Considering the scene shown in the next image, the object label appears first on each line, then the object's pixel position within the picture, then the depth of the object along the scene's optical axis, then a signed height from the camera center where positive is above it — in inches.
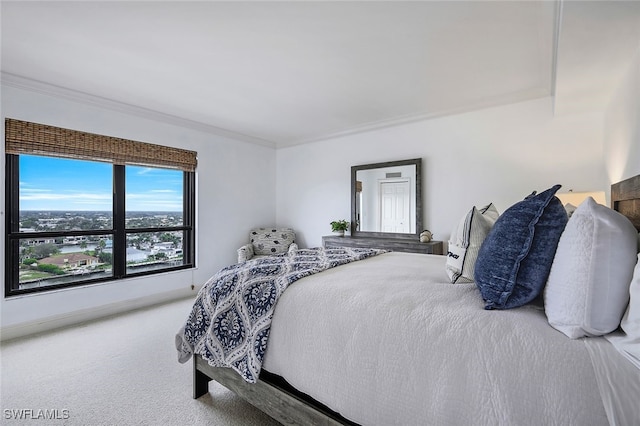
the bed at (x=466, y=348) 33.7 -18.2
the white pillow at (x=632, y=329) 32.3 -12.9
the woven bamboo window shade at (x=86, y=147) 114.8 +27.7
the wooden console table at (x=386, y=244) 143.3 -16.4
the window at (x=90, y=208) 118.2 +0.9
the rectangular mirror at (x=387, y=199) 157.6 +7.1
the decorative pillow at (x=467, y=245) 58.2 -6.5
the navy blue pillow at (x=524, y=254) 44.7 -6.2
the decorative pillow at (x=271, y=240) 190.2 -18.5
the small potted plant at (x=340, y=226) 179.3 -8.6
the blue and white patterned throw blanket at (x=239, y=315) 60.2 -22.2
